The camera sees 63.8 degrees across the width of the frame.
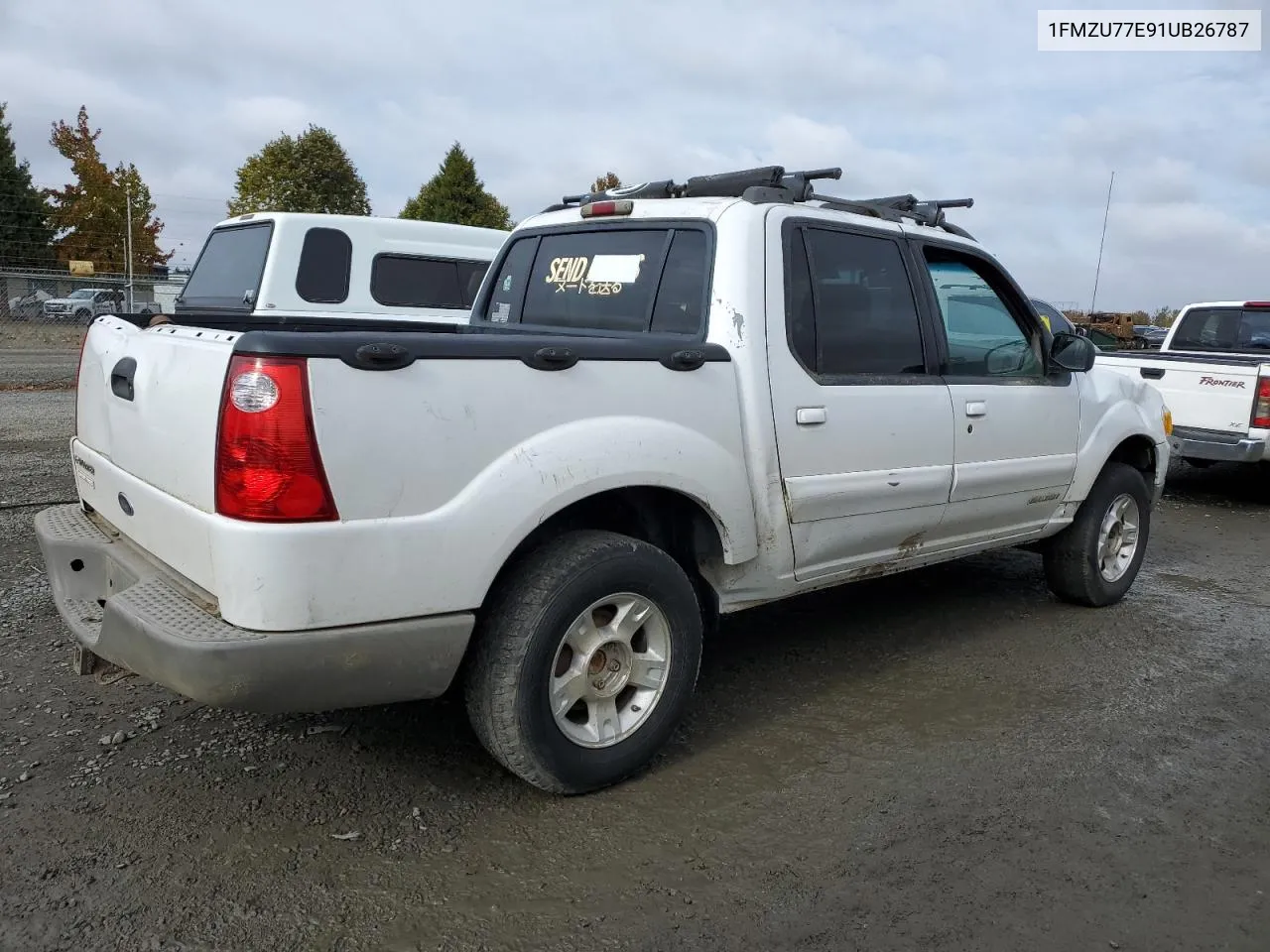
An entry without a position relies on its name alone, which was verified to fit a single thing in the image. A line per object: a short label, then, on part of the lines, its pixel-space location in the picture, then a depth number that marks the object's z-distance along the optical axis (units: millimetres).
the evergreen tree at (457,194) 28969
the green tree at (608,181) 39103
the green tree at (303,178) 31750
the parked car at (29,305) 23281
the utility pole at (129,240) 33406
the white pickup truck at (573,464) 2490
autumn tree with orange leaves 36531
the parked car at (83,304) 23562
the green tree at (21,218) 34000
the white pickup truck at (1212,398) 8078
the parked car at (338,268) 8008
